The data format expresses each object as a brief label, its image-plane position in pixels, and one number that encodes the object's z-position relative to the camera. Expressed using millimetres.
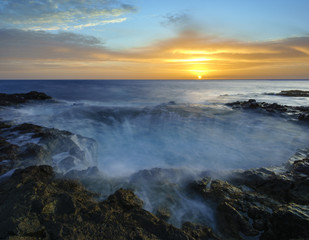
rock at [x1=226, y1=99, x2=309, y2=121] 15627
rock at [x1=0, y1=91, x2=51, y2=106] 18414
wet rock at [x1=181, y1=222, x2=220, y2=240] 3511
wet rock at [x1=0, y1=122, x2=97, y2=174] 6117
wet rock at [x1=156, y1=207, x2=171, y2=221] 4101
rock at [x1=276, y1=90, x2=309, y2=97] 34866
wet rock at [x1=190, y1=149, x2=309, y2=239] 3424
